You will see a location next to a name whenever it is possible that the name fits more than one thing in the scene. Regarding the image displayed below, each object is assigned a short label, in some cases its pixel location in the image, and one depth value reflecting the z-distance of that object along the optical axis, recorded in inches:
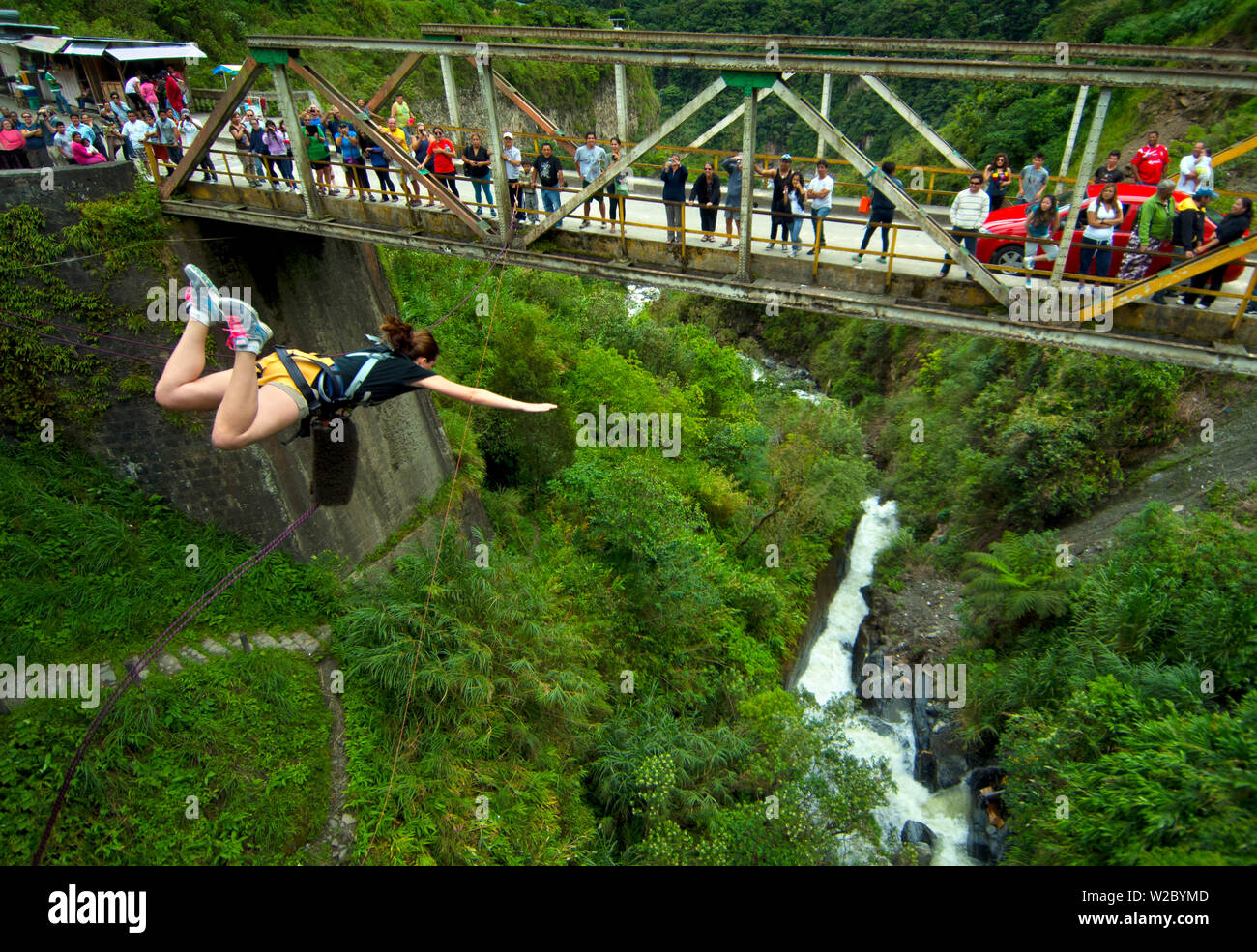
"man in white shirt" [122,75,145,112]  605.0
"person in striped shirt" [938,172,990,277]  339.0
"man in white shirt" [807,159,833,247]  364.2
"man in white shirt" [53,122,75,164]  472.0
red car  334.0
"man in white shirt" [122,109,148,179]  469.4
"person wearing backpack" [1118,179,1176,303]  316.8
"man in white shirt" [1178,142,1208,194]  331.3
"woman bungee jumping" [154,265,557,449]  184.1
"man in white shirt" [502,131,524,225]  429.1
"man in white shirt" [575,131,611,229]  422.9
